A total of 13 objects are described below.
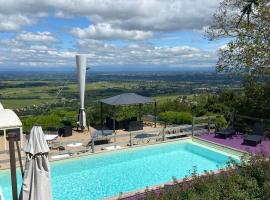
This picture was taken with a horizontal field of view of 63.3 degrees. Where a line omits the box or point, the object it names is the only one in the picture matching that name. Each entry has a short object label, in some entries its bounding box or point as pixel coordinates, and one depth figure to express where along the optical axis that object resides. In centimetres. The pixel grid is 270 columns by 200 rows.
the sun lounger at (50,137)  899
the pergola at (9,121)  834
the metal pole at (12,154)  402
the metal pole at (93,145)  851
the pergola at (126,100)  1098
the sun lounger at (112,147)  888
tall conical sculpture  1058
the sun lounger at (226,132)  994
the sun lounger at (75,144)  880
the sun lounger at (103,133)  971
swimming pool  686
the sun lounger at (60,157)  802
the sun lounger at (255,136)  903
